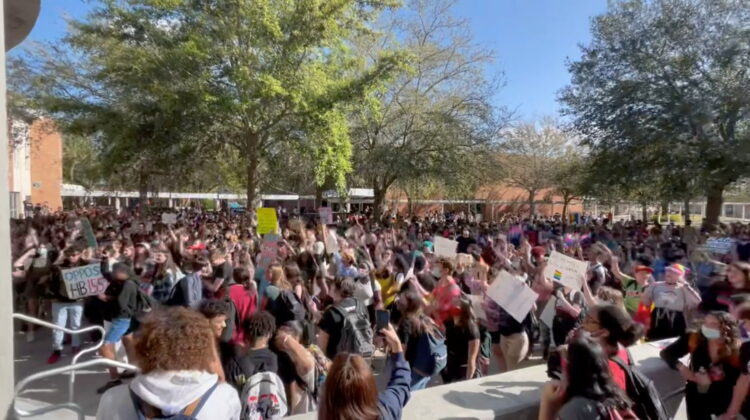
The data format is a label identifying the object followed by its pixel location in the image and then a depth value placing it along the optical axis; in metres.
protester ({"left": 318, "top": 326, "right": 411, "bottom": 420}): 2.13
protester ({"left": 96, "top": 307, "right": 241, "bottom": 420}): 2.13
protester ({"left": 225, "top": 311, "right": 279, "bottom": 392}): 3.28
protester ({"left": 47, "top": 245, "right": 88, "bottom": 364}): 6.45
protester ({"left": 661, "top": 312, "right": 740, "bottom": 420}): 3.39
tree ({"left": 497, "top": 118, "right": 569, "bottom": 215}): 37.09
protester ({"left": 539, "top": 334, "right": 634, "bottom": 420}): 2.36
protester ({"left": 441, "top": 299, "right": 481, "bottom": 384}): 4.67
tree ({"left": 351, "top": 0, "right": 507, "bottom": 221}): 21.95
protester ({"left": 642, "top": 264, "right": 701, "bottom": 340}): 5.09
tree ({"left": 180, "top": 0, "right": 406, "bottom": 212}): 13.02
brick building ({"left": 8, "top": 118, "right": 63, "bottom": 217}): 30.92
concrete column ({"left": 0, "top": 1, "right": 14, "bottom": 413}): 2.22
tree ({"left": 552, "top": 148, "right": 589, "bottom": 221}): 21.95
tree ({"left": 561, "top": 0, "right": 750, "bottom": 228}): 17.53
